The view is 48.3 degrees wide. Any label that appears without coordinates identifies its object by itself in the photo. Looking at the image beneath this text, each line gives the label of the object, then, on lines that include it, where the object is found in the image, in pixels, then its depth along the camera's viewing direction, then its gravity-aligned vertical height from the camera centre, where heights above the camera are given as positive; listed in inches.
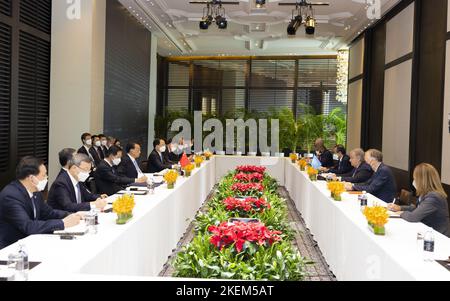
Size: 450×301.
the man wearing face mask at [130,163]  277.3 -18.8
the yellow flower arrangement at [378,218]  138.4 -22.4
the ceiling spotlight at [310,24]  365.4 +80.8
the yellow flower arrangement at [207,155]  428.3 -19.9
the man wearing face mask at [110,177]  250.7 -24.3
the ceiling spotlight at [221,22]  374.9 +83.0
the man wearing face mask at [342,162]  347.9 -18.0
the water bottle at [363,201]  183.0 -23.4
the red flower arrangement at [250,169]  346.6 -25.1
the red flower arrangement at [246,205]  193.2 -27.9
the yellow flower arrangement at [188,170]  279.4 -21.7
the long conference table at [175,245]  106.0 -28.6
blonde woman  156.7 -20.0
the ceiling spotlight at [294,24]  359.8 +81.2
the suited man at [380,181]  228.4 -19.7
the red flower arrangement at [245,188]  244.4 -27.0
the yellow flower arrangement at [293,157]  421.7 -19.3
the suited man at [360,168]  277.1 -17.1
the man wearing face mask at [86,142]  321.7 -9.2
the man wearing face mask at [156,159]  341.7 -20.0
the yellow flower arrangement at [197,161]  350.3 -20.7
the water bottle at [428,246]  117.0 -24.9
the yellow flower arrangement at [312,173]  280.5 -21.2
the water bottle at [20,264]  90.0 -25.4
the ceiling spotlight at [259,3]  320.8 +84.0
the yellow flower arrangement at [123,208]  141.7 -22.5
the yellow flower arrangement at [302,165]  350.9 -21.0
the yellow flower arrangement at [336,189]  203.2 -21.7
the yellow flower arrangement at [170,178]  222.5 -21.2
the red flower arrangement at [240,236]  125.3 -26.2
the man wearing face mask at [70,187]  169.2 -20.4
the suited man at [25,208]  130.7 -22.2
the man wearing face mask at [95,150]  332.2 -14.6
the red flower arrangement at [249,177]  298.2 -26.8
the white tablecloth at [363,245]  111.3 -28.9
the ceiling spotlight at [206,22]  378.6 +82.9
